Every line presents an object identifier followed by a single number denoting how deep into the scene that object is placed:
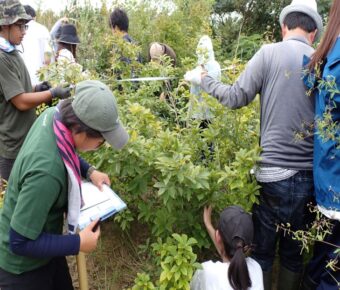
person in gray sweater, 2.10
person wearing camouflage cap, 2.73
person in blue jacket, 1.79
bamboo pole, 2.10
